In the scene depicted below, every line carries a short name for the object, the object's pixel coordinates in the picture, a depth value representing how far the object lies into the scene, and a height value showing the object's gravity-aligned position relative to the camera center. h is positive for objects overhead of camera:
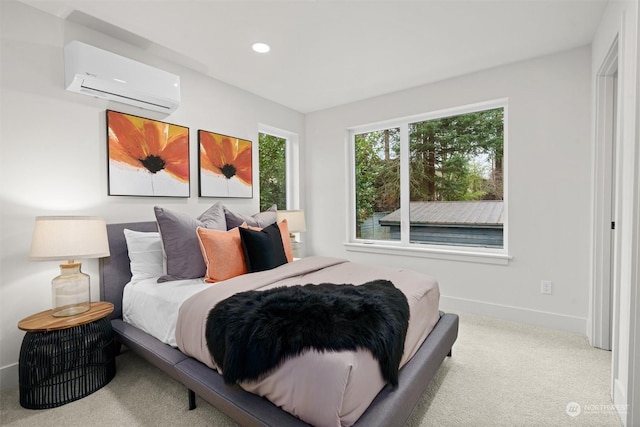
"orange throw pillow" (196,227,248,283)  2.19 -0.35
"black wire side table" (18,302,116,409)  1.76 -0.91
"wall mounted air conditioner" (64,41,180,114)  2.14 +1.00
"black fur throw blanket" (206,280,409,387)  1.26 -0.54
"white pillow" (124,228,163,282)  2.35 -0.37
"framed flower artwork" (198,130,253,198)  3.14 +0.47
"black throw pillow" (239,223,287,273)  2.33 -0.34
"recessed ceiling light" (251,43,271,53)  2.59 +1.41
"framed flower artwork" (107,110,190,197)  2.48 +0.46
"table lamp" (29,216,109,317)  1.82 -0.25
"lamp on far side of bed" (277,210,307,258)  3.67 -0.16
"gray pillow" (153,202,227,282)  2.25 -0.29
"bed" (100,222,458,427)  1.27 -0.87
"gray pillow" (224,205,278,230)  2.81 -0.11
